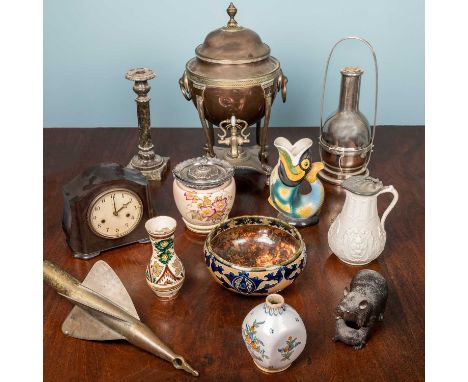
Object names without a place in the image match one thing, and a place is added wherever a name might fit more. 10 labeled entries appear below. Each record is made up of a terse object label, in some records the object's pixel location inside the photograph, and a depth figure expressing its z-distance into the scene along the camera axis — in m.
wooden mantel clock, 1.26
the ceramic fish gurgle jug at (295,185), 1.38
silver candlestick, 1.59
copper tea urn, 1.52
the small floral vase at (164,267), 1.16
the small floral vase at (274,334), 0.96
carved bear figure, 1.05
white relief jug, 1.24
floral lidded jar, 1.36
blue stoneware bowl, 1.13
